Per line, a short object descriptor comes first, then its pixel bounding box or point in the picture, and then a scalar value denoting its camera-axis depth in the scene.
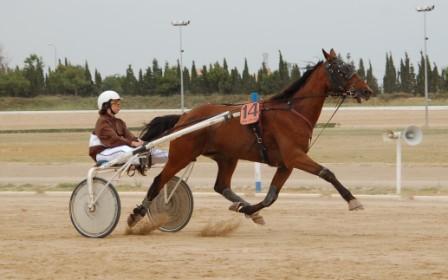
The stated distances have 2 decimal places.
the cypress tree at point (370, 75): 73.47
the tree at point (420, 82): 76.00
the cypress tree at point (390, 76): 80.06
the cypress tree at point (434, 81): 76.88
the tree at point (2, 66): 92.56
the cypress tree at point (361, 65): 78.12
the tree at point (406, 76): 79.19
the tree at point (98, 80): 81.66
